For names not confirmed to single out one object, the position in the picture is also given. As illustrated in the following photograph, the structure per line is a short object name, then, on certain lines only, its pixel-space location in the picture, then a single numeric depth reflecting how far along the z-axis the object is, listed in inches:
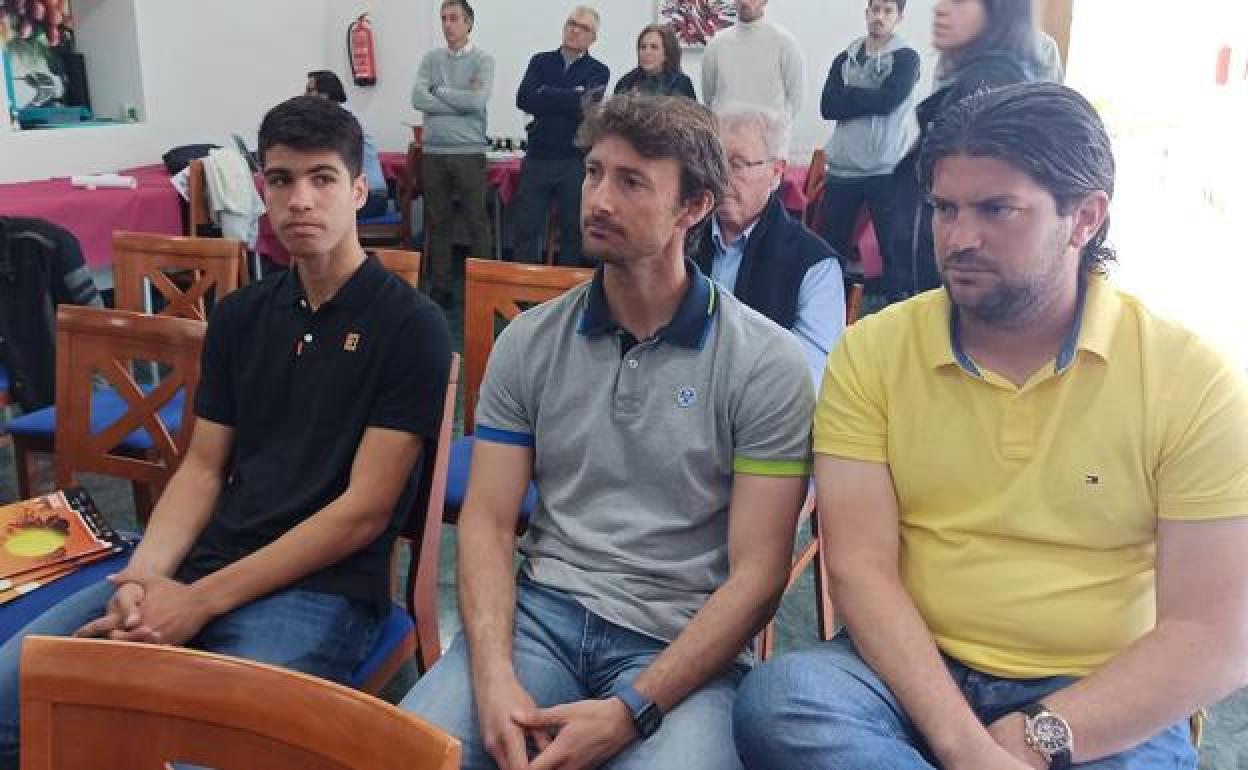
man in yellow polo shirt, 43.0
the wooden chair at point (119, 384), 69.0
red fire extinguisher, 266.1
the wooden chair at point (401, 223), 213.6
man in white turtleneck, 172.2
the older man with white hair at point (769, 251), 74.8
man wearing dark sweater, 195.0
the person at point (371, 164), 213.6
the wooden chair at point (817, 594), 68.4
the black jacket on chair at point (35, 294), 100.0
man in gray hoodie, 164.9
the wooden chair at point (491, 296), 81.8
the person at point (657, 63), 180.7
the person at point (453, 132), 207.8
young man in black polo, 54.6
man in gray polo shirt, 50.8
